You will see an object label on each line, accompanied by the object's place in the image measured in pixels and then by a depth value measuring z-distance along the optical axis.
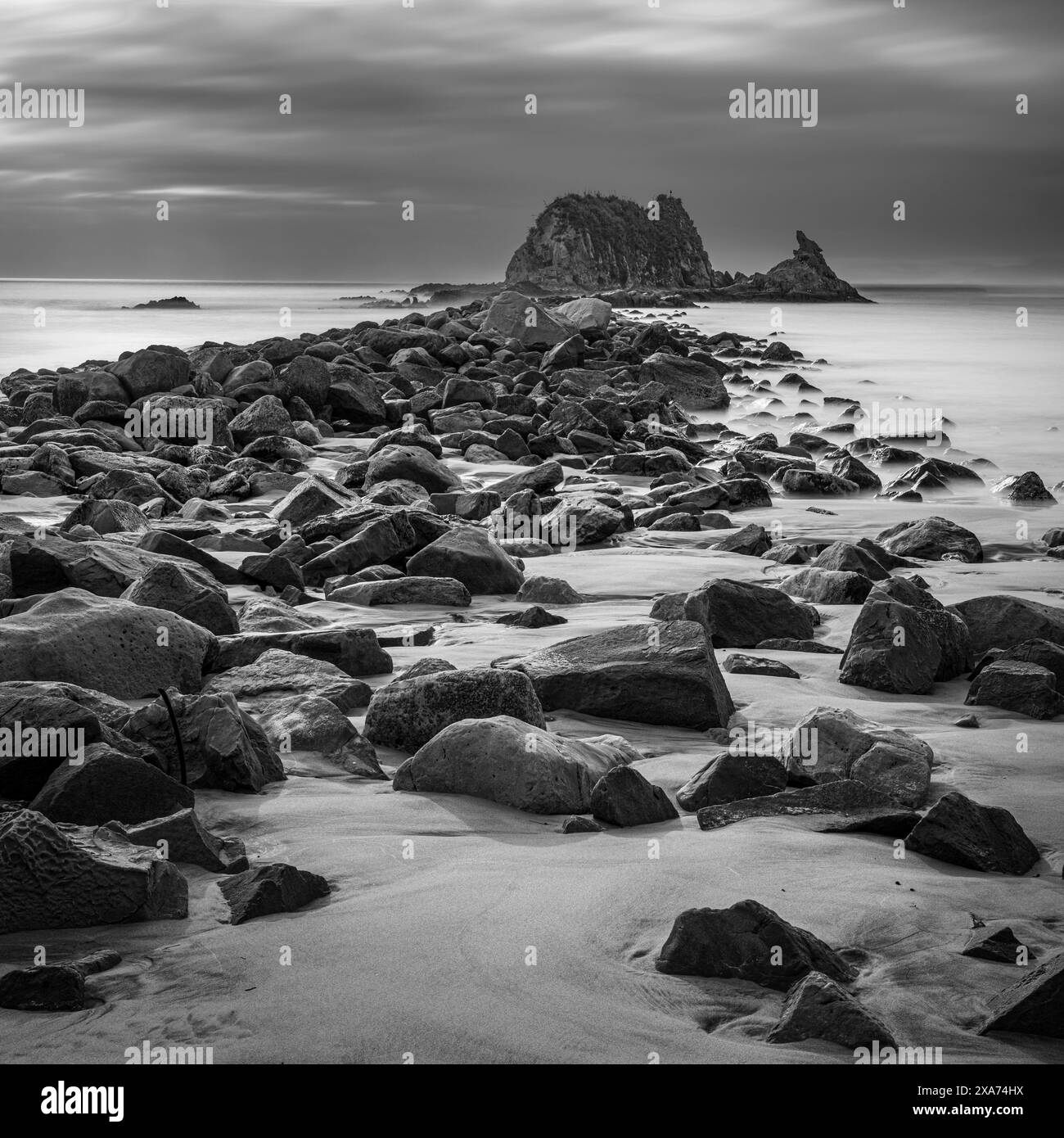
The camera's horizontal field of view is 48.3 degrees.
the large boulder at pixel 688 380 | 20.75
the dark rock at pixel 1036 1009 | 2.31
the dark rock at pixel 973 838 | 3.17
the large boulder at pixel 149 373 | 15.13
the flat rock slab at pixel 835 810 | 3.42
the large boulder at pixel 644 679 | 4.49
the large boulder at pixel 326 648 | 4.98
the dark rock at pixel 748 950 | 2.53
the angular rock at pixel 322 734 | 3.91
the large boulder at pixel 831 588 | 6.61
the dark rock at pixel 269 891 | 2.76
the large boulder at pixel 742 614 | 5.73
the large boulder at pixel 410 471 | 10.50
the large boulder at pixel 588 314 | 27.92
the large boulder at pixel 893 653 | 4.99
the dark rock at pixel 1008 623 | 5.55
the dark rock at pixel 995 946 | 2.65
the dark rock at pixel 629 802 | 3.46
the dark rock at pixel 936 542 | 8.38
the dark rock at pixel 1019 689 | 4.60
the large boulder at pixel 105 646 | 4.33
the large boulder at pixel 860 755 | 3.71
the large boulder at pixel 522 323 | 25.08
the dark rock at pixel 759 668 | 5.13
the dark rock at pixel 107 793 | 3.11
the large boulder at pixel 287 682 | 4.44
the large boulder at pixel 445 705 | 4.09
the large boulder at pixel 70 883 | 2.64
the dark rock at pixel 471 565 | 6.94
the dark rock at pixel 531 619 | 6.04
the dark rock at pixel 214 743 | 3.56
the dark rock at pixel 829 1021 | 2.27
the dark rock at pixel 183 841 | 3.00
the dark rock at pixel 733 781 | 3.64
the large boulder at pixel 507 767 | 3.58
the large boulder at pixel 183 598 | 5.40
